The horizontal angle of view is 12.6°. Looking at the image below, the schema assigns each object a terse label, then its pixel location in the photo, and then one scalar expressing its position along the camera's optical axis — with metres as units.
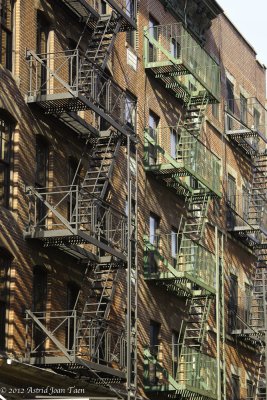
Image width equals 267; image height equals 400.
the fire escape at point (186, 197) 42.59
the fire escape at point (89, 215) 33.00
